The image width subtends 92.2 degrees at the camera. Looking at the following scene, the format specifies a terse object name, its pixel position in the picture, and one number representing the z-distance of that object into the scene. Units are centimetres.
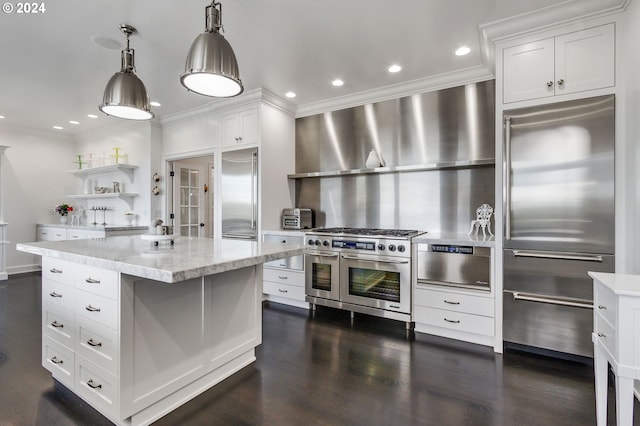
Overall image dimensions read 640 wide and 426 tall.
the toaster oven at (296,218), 410
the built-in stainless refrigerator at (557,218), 225
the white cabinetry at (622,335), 129
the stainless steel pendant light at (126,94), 223
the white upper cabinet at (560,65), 225
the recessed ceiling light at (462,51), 280
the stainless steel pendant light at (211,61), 174
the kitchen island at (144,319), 160
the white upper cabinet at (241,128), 397
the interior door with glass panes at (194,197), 527
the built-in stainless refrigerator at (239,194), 399
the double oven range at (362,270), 309
